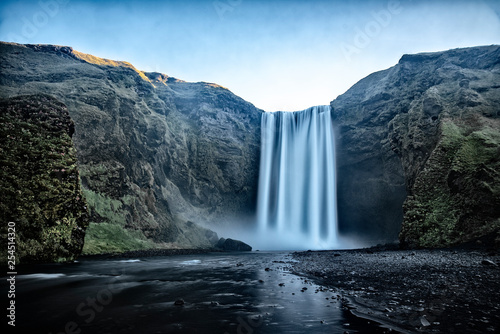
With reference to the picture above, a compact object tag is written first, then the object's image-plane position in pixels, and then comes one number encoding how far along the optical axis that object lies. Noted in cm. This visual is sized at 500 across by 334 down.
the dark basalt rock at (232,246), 3928
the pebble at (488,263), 1018
